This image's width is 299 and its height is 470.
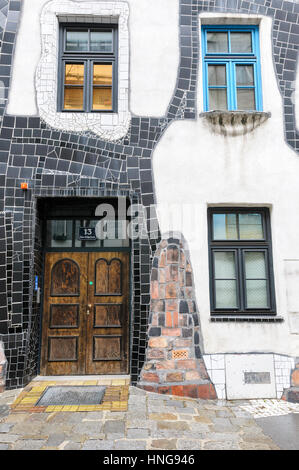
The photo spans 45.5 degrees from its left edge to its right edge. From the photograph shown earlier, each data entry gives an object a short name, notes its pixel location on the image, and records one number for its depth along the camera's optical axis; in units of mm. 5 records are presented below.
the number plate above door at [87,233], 6062
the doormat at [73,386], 4453
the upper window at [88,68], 6000
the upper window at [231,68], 6047
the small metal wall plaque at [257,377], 5102
